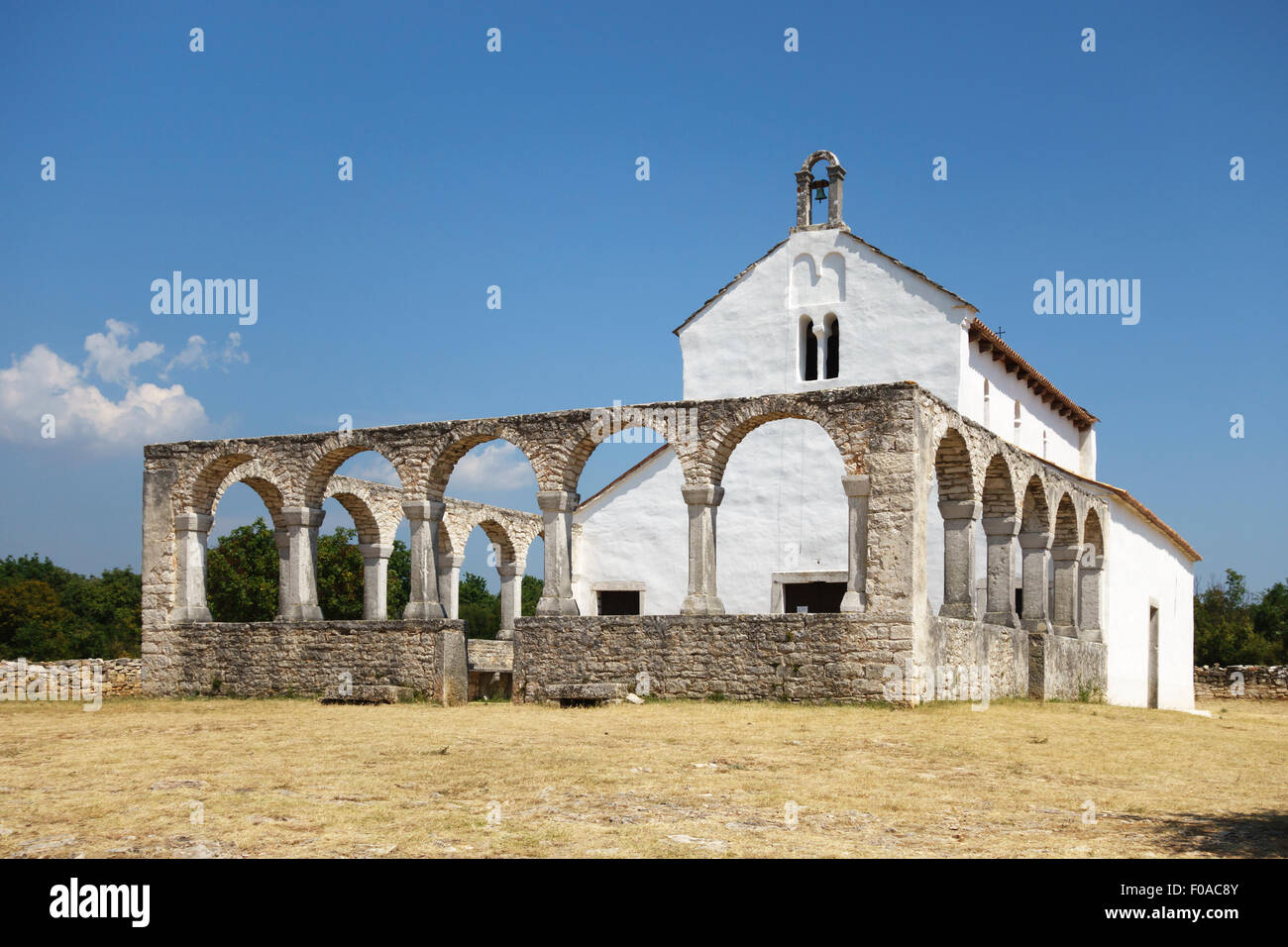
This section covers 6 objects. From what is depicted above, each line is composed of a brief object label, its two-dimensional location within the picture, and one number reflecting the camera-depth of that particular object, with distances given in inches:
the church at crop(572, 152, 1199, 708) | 881.5
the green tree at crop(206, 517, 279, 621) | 1401.3
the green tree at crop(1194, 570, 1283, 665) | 1457.9
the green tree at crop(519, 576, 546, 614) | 1710.0
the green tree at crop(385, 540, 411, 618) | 1536.7
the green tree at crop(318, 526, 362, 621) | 1432.1
